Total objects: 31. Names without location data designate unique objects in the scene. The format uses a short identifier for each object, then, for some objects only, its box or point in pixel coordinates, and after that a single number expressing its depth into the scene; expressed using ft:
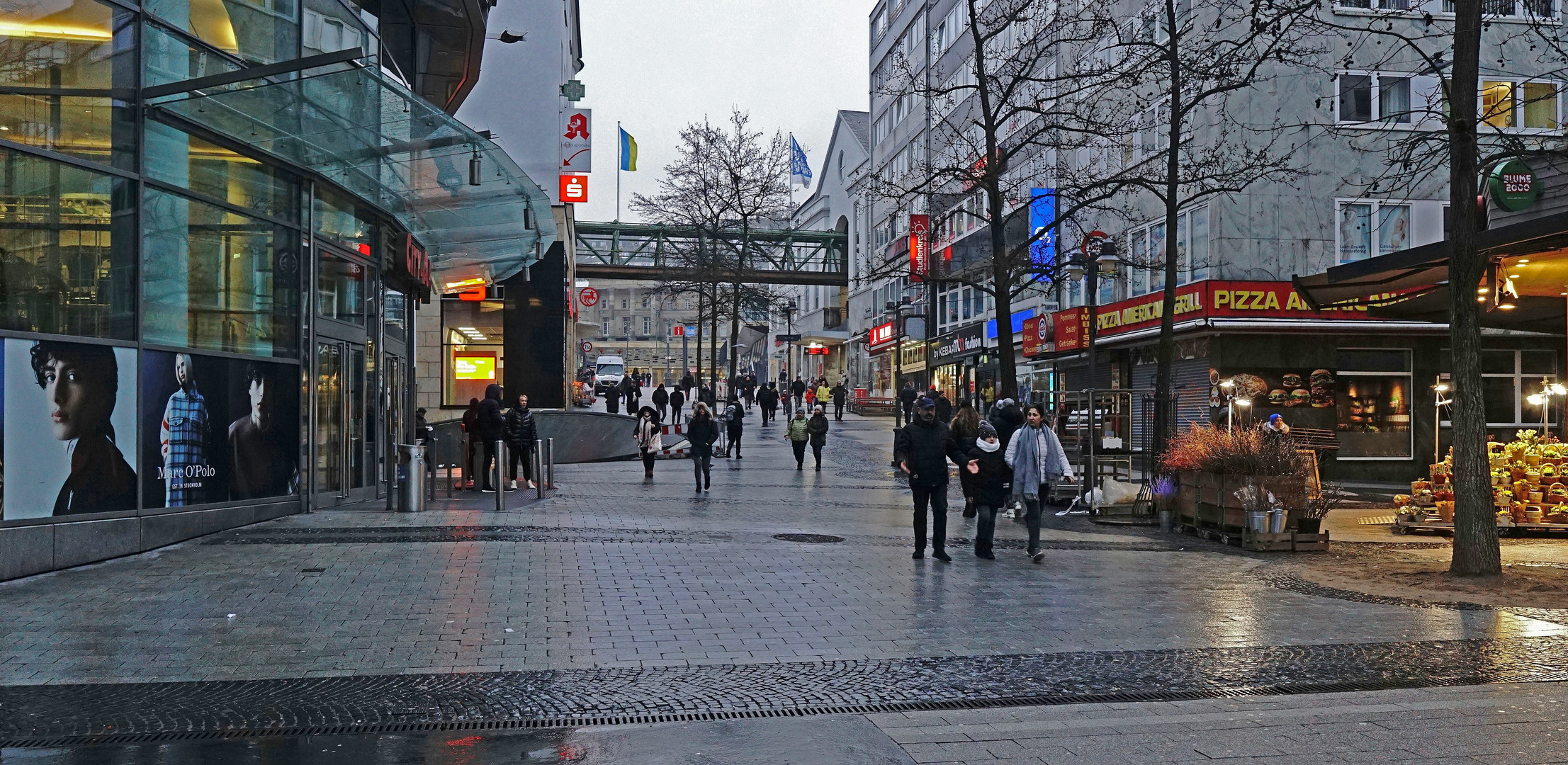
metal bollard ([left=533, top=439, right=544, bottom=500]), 63.77
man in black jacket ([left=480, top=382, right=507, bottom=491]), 65.92
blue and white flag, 272.92
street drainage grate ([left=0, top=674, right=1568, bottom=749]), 20.11
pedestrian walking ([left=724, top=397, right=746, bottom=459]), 102.17
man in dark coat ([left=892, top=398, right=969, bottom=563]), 42.75
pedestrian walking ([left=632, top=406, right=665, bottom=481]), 81.05
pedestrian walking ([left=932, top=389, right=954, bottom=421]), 96.07
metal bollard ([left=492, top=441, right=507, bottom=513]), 56.33
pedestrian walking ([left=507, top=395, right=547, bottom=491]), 68.64
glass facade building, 36.45
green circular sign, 55.72
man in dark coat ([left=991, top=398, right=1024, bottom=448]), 59.21
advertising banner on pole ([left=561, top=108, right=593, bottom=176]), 138.82
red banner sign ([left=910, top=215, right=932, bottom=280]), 147.13
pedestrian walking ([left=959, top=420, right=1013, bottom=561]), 43.80
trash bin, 53.36
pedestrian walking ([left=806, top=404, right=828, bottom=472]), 92.38
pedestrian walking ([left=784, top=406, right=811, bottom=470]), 92.49
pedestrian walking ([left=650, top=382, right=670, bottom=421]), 131.03
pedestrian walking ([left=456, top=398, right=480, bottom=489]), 67.82
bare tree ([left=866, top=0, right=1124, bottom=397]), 64.39
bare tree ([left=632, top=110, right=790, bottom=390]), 126.31
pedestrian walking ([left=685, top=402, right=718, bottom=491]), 72.64
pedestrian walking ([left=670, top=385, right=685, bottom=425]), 144.36
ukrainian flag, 201.36
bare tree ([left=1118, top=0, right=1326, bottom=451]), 50.90
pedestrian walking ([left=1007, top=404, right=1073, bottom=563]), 43.24
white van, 227.61
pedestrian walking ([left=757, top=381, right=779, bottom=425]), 161.50
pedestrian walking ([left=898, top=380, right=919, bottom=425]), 102.12
